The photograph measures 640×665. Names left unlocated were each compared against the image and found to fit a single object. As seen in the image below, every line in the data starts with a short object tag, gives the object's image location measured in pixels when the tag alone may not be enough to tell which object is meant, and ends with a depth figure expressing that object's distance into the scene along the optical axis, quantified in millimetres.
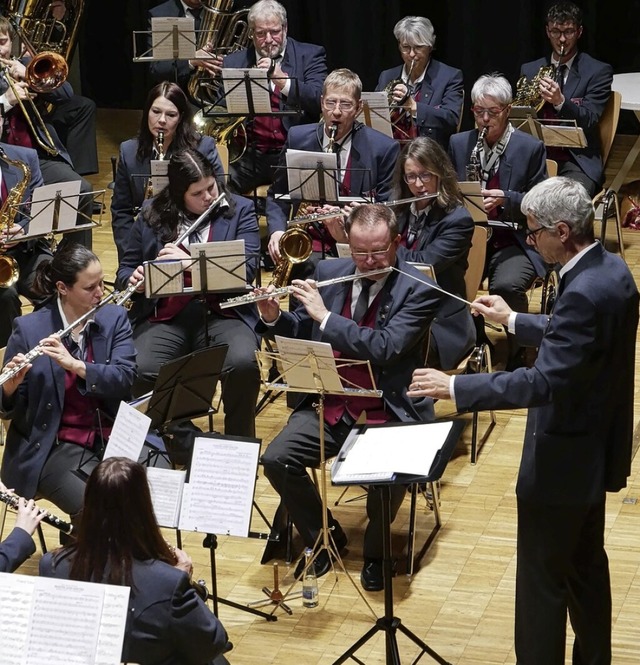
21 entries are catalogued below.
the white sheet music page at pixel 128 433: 7824
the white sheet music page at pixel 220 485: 7641
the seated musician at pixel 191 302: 10727
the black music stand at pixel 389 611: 7203
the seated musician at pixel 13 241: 12039
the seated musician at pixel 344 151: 12141
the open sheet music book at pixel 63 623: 5844
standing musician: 6781
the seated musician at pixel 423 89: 14516
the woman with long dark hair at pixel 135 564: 6164
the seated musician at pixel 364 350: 9281
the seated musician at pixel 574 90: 14180
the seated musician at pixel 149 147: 12289
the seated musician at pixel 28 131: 13977
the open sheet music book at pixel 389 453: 7000
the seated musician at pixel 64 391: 9094
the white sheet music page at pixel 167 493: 7602
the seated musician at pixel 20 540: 6871
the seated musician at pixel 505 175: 12195
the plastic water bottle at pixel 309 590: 8984
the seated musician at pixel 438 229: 10734
